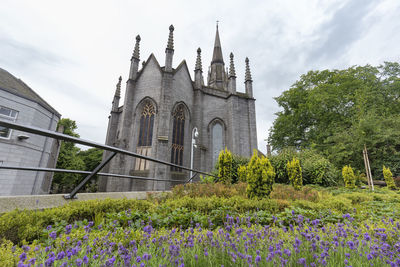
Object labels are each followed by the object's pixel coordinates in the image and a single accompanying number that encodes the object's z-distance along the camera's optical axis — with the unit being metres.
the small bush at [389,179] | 14.24
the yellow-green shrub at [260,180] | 5.82
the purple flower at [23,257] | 1.15
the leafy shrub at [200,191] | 5.20
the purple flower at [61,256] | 1.20
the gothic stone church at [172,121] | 14.40
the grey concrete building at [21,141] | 11.45
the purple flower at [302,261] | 1.29
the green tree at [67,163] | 25.93
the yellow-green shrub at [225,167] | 10.10
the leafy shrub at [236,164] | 12.17
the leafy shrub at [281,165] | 12.43
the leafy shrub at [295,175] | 9.47
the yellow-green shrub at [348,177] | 11.60
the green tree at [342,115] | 14.52
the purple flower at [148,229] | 2.01
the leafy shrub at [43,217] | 1.75
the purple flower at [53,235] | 1.60
